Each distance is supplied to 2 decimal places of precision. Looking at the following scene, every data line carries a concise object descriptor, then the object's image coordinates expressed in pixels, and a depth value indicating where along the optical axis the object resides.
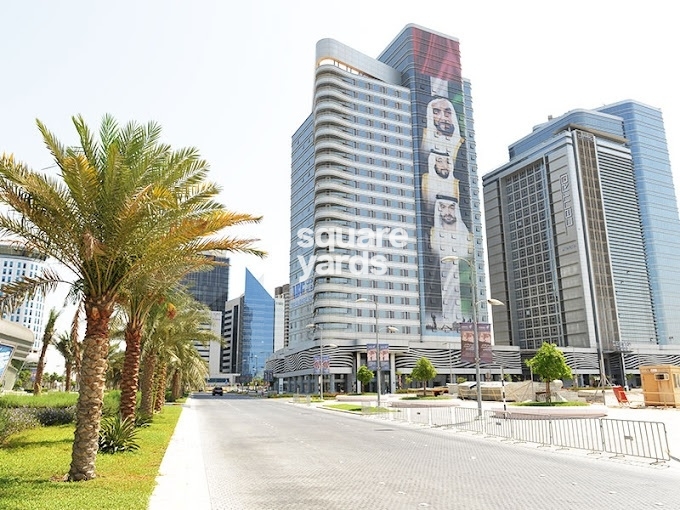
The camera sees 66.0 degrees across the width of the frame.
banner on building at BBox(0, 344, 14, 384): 29.30
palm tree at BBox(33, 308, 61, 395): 47.22
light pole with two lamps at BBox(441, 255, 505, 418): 28.60
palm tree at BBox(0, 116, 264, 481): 11.62
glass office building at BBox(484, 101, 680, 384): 121.31
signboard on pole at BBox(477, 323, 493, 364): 30.31
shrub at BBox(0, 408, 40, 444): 16.06
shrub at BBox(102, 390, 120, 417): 26.58
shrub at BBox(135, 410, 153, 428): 23.81
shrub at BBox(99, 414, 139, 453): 15.15
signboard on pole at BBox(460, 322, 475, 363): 30.06
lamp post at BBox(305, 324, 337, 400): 92.32
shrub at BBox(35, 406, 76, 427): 22.91
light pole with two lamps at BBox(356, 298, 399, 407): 41.14
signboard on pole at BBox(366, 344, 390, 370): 45.47
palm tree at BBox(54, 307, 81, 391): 55.33
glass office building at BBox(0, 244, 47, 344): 191.09
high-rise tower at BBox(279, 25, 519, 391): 97.25
